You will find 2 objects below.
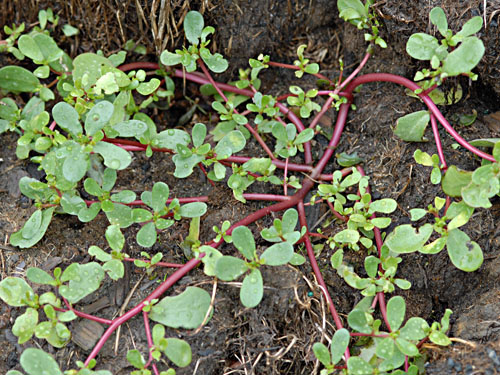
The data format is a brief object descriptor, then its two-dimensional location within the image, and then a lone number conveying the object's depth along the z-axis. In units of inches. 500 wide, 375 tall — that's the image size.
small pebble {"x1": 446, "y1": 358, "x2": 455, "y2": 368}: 15.9
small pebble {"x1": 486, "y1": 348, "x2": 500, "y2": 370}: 15.6
